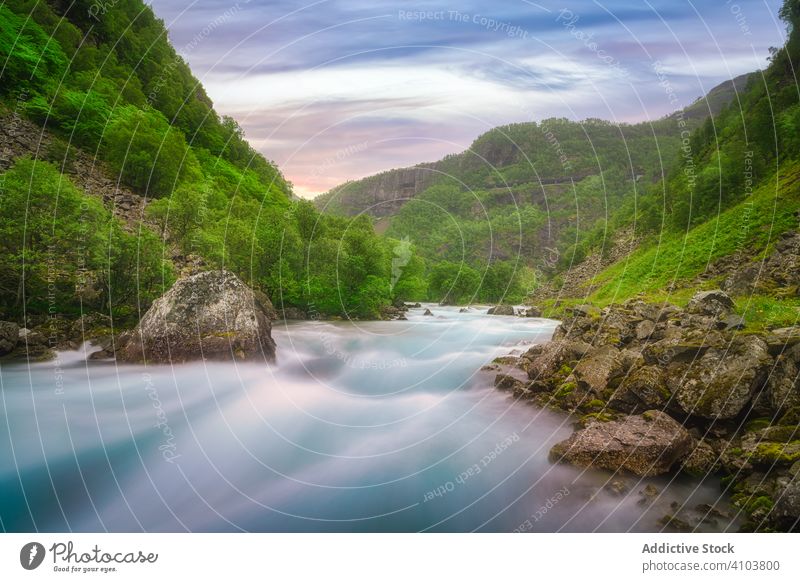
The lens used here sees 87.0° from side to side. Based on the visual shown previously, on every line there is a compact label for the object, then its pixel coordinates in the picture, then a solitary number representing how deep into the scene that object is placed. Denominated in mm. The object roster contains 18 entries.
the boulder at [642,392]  8734
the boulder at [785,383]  7281
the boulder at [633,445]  7262
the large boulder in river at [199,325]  13305
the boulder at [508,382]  12062
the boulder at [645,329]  12477
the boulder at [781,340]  7719
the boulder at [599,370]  10020
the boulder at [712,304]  11664
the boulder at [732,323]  9894
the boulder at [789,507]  5395
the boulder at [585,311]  16578
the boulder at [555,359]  12141
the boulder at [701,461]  7312
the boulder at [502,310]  40344
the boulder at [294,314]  26112
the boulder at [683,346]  8992
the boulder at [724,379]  7613
